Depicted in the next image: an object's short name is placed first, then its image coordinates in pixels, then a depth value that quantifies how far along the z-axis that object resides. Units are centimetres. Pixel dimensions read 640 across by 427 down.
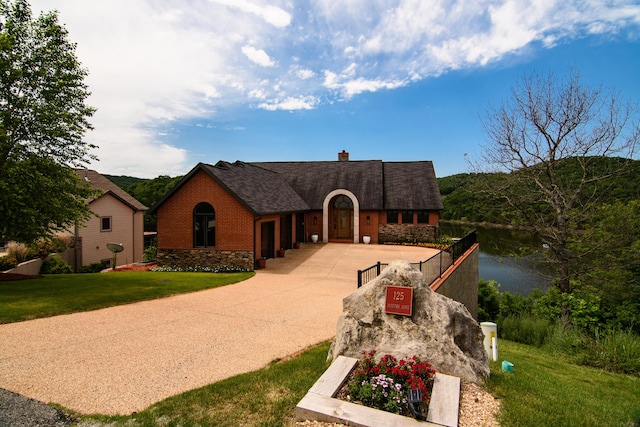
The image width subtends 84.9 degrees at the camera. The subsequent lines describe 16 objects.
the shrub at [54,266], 2064
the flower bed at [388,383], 453
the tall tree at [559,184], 1570
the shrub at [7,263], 1805
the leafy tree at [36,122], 1152
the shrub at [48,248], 2092
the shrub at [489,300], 1970
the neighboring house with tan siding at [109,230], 2476
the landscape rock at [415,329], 558
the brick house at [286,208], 1698
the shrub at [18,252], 1934
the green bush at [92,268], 2361
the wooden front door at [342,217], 2602
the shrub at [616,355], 891
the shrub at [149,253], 3074
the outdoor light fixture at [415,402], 423
